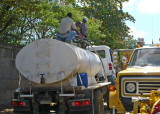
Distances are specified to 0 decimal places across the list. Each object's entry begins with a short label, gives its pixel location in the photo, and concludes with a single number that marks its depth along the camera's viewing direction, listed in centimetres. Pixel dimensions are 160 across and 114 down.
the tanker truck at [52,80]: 855
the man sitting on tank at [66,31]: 1036
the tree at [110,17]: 2616
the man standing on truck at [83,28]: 1303
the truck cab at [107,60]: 1481
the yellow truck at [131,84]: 750
